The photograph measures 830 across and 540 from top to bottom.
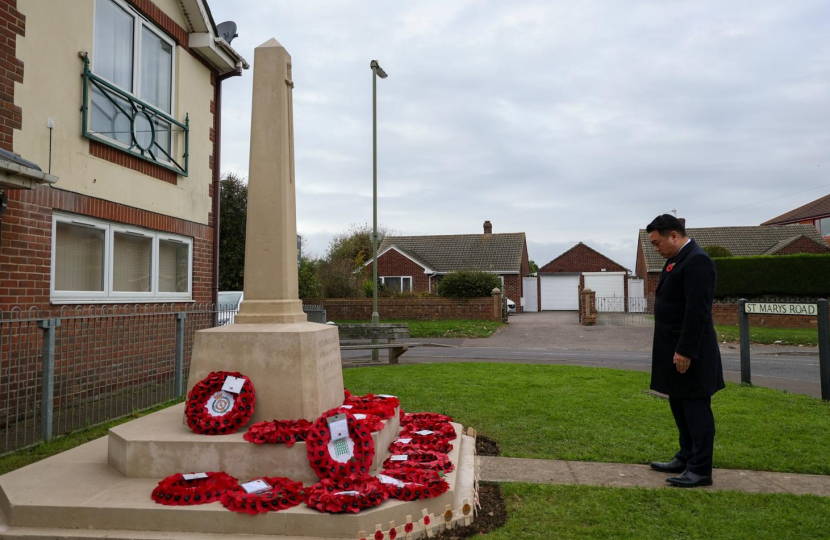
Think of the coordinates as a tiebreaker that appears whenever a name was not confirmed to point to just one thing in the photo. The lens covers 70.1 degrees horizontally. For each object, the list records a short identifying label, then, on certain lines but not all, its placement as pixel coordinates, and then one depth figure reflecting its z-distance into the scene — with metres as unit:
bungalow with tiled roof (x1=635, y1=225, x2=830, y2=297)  32.41
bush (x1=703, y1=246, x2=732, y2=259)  29.97
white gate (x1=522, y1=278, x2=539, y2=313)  39.12
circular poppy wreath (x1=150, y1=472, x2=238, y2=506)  3.59
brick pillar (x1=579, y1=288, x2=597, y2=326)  23.59
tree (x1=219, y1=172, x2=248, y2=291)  27.94
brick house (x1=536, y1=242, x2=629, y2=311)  38.81
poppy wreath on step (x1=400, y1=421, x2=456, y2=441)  5.27
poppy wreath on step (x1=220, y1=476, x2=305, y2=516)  3.48
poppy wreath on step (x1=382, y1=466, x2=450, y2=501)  3.70
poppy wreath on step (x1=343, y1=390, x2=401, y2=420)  4.85
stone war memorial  3.48
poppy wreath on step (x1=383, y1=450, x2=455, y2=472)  4.25
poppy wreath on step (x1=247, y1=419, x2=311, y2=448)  4.04
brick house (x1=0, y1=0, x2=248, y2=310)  6.34
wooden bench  12.75
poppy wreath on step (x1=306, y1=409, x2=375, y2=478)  3.91
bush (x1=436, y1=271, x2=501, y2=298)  25.66
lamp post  14.05
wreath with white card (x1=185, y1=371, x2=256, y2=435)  4.23
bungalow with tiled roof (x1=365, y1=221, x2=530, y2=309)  36.06
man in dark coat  4.34
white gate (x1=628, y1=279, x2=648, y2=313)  37.81
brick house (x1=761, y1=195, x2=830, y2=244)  45.31
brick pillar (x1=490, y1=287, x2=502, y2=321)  24.61
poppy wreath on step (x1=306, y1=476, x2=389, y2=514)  3.47
